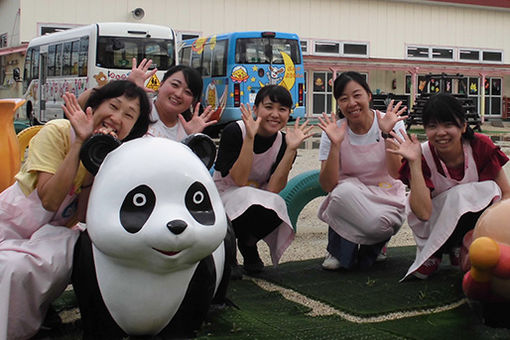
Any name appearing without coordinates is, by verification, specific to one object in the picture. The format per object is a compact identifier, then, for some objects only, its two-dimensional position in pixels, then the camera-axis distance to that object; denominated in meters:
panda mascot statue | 2.52
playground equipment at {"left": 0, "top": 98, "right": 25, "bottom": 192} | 4.02
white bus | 15.66
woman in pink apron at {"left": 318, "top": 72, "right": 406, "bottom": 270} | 4.29
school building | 21.77
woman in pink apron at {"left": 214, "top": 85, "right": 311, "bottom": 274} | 4.11
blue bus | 16.78
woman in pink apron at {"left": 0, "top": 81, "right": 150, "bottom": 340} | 2.82
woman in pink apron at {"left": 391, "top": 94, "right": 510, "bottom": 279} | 3.73
